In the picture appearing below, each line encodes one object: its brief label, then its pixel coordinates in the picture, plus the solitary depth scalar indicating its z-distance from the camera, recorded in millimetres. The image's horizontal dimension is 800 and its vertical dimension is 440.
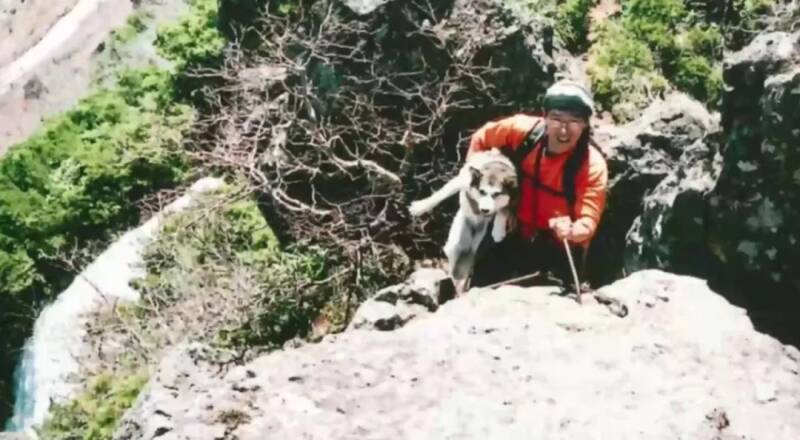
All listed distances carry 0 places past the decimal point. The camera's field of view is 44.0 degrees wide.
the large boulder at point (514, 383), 4805
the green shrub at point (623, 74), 10586
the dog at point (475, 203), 6375
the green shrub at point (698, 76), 10656
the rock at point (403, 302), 6434
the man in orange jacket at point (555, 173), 6195
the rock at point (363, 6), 10109
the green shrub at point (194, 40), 15586
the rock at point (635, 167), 8492
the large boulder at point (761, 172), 5973
